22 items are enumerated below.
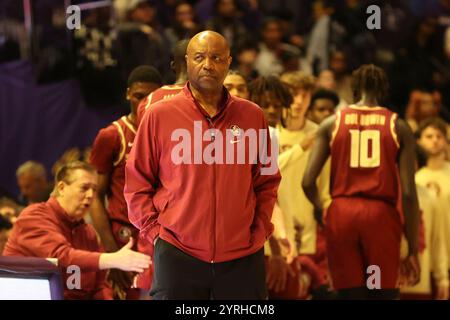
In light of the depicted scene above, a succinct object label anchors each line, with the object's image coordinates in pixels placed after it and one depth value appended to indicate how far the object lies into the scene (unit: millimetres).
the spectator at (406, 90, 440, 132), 20078
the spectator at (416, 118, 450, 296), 16876
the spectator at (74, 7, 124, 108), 18607
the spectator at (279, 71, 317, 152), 15910
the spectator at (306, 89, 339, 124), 17121
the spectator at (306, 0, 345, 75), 21045
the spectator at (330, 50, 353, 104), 20223
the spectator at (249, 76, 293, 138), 14915
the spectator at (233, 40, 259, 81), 19732
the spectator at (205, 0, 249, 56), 20309
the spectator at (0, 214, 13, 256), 14929
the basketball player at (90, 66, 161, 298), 14215
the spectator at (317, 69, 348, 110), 19742
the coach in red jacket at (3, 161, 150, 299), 13198
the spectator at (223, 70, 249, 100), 14164
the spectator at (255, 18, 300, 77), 20482
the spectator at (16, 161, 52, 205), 16891
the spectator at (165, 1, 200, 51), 19343
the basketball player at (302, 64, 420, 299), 14633
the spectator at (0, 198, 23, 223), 15895
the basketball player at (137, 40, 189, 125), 13075
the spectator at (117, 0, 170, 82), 17987
